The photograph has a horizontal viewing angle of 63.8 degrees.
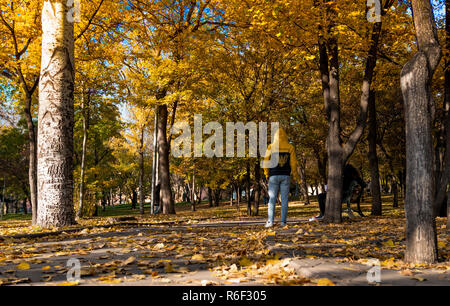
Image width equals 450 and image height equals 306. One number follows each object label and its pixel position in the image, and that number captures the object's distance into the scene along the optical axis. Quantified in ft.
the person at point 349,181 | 39.52
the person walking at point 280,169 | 27.02
